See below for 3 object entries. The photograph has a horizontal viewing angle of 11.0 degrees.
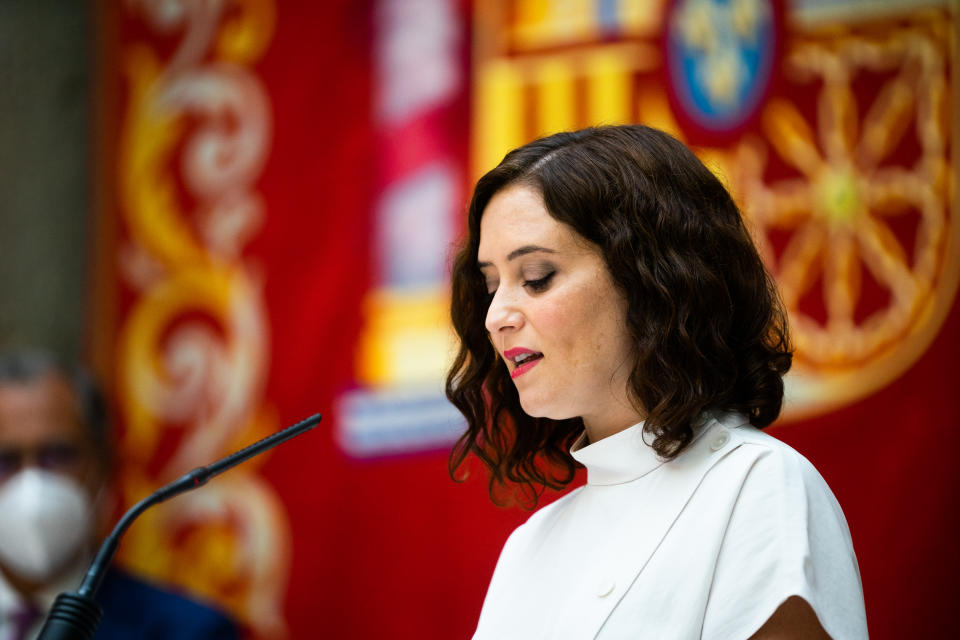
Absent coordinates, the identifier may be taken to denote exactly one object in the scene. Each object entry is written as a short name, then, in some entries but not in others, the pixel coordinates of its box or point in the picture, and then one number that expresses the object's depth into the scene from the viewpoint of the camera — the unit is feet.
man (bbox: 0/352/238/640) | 15.66
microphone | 11.66
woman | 11.81
